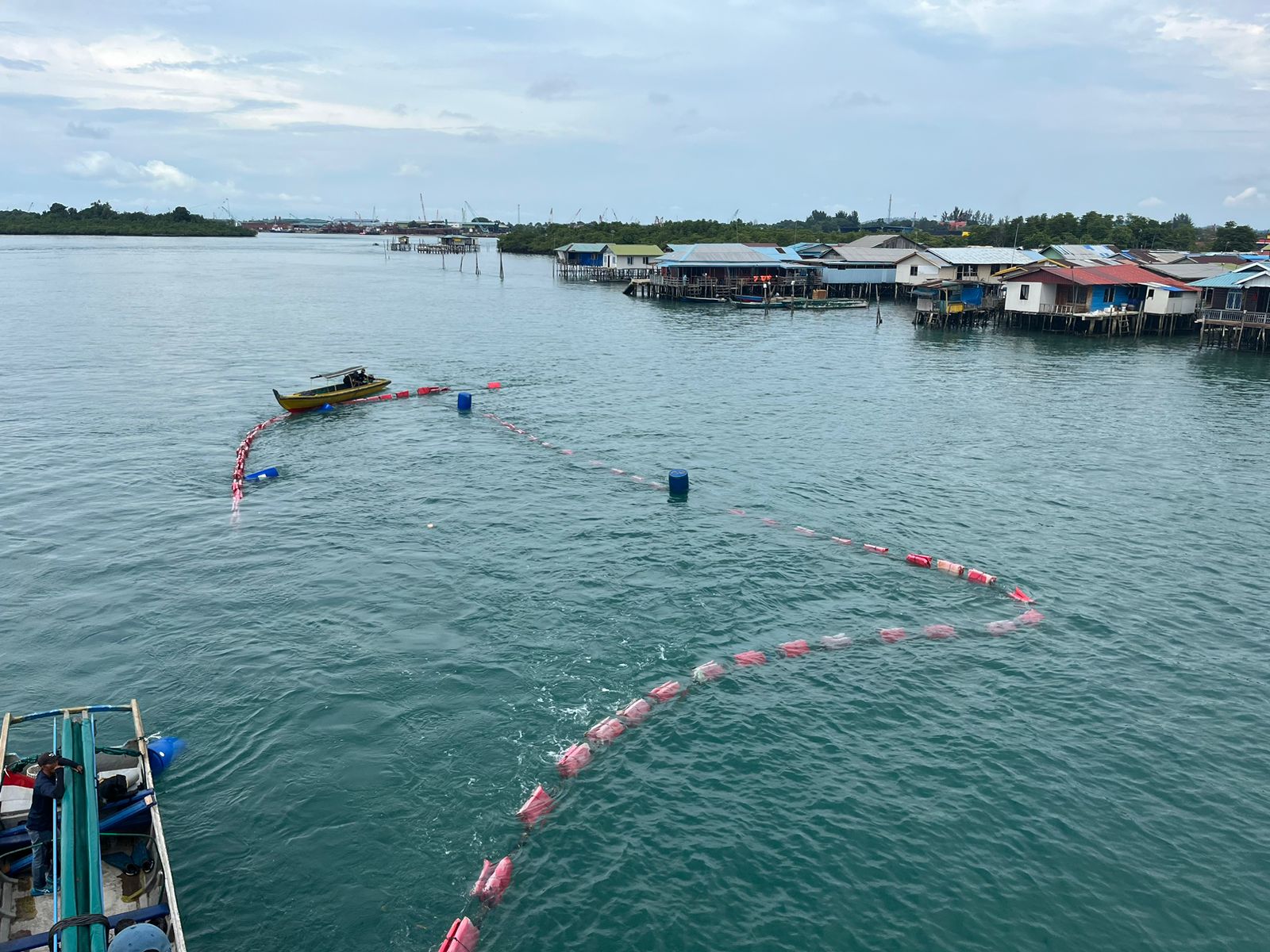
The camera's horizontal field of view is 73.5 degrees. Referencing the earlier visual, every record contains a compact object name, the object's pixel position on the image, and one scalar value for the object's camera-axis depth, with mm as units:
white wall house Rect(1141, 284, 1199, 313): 106938
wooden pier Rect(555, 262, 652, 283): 184925
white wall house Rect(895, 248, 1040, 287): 131375
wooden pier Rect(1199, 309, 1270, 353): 91688
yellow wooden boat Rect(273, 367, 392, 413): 59812
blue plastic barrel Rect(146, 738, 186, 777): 22156
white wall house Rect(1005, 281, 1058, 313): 107125
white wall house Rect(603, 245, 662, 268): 181125
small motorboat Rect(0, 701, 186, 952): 14973
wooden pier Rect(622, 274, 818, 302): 143250
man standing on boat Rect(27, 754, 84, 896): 16938
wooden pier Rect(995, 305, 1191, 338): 105562
